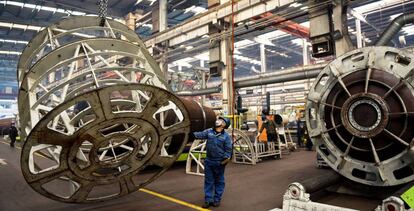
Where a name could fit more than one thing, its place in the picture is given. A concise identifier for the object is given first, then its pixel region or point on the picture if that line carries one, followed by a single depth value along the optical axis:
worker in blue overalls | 4.50
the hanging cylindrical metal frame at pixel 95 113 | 3.21
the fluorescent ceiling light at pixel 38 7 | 16.98
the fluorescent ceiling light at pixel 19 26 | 18.95
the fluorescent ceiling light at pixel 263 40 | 20.00
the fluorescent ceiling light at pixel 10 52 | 26.05
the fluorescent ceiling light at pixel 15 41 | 22.94
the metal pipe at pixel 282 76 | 11.34
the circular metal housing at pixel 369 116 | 4.10
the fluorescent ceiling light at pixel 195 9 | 17.53
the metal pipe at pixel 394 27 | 8.82
